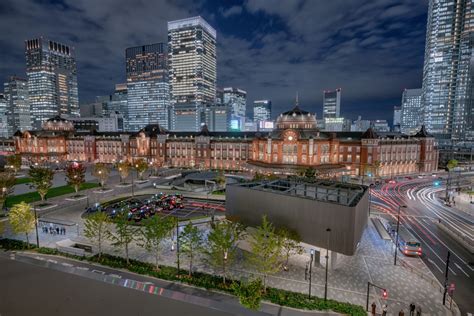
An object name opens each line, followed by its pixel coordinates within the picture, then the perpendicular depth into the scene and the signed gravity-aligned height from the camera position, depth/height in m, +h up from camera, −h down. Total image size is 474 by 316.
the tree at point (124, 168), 79.52 -9.40
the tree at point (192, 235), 30.66 -11.80
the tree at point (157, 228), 32.06 -11.42
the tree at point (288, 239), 30.84 -12.56
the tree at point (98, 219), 34.22 -11.08
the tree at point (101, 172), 72.31 -9.86
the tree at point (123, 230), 33.48 -12.16
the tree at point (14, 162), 92.44 -8.71
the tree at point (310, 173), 71.44 -9.87
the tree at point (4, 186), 50.30 -9.91
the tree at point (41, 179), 56.41 -9.16
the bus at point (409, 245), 36.94 -15.73
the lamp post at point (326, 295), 25.96 -16.12
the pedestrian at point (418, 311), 23.40 -16.57
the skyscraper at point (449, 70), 167.12 +46.90
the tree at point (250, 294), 19.98 -12.39
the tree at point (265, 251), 27.48 -12.31
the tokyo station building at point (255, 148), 93.62 -4.56
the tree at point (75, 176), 64.06 -9.73
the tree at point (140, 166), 85.62 -9.40
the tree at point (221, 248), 28.88 -12.53
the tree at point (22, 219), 36.12 -11.50
